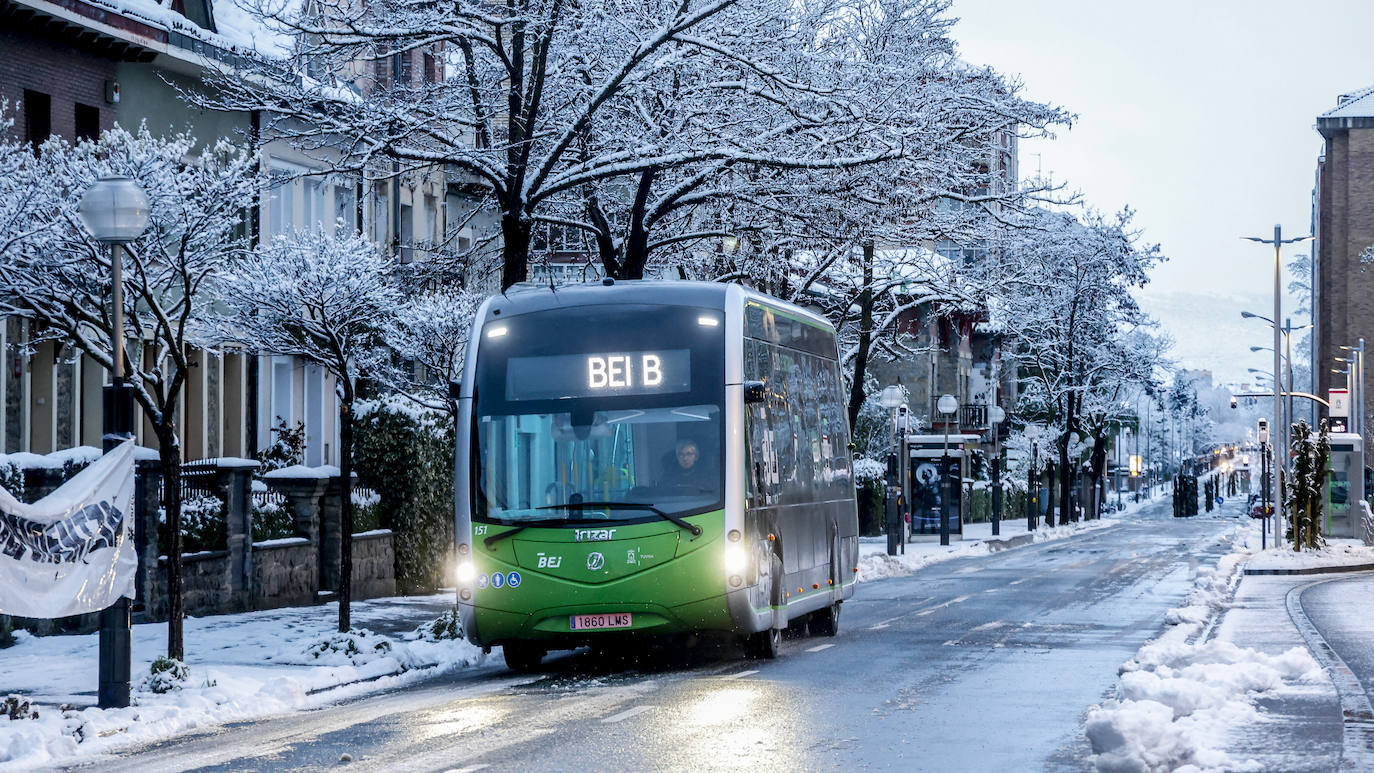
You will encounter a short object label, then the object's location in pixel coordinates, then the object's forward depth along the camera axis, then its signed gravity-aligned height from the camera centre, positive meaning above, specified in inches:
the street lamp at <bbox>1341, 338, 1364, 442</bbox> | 3248.0 +62.1
